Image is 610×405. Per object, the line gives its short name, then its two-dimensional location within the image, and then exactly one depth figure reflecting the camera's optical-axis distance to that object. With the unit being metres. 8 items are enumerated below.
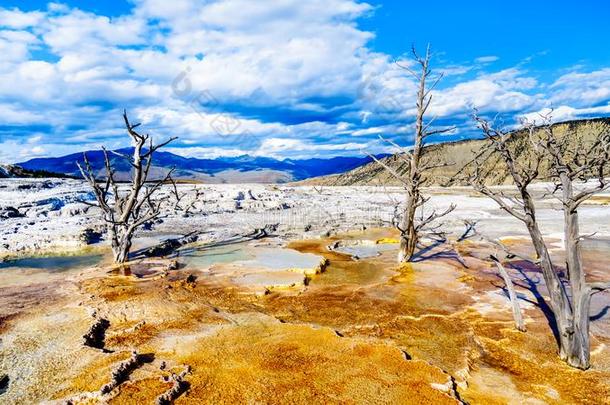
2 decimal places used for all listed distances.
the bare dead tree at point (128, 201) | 12.10
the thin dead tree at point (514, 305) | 7.11
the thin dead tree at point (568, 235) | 5.71
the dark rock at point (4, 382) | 5.07
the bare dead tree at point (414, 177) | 11.97
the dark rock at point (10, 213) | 18.02
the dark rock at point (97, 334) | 6.40
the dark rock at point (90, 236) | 14.85
